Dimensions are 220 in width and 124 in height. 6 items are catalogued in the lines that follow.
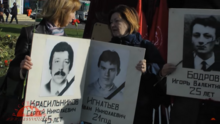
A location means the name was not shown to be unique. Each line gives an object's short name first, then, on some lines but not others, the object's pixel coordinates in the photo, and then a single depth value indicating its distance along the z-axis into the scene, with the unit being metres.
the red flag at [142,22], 3.69
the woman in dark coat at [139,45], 2.36
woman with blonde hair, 2.18
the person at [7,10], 25.12
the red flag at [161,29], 3.56
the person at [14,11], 23.23
